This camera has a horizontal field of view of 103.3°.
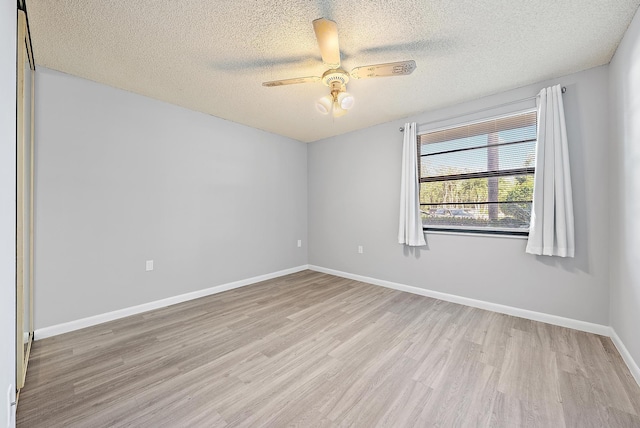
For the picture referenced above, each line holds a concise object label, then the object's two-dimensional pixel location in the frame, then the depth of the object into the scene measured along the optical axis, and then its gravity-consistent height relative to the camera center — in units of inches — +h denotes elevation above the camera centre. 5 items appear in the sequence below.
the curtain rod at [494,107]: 97.8 +48.0
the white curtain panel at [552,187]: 95.2 +10.3
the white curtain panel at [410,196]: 133.6 +9.4
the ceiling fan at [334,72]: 63.7 +43.3
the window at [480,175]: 109.2 +18.2
